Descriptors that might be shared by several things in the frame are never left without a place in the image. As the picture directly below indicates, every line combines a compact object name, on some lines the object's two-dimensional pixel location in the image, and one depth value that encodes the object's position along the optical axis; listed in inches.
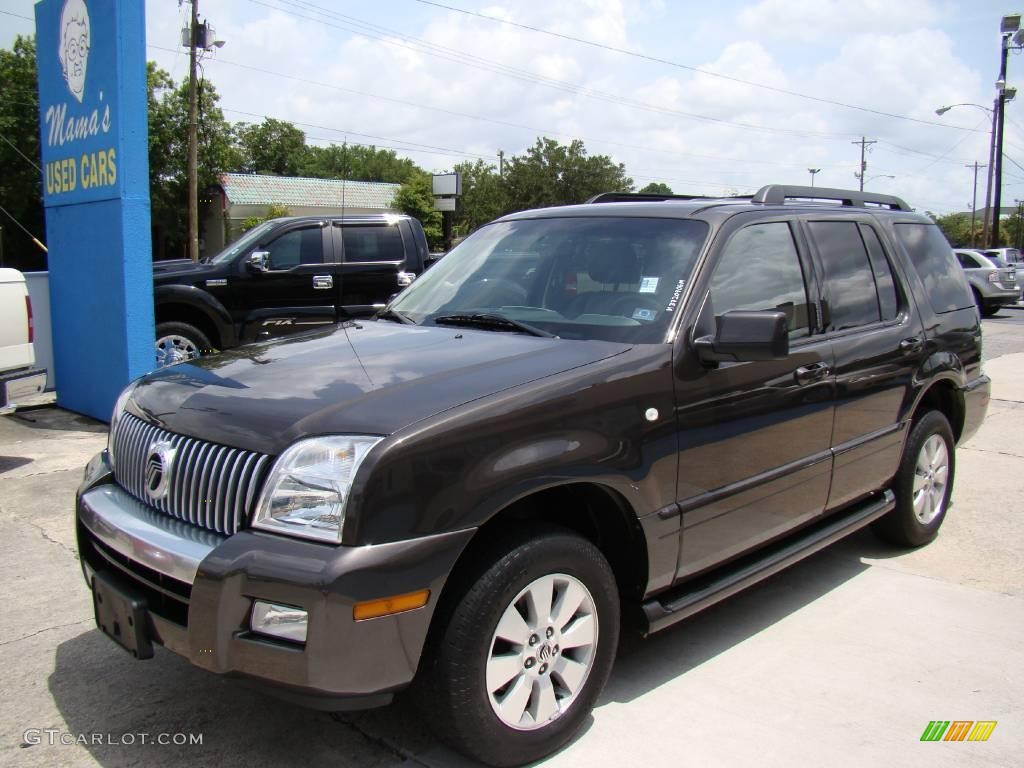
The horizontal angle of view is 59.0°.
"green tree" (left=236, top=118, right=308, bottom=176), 3026.6
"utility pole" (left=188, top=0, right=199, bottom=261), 1088.8
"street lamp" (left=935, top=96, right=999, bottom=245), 1300.4
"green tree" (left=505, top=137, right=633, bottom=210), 2158.0
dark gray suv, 95.9
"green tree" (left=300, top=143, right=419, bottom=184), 3326.3
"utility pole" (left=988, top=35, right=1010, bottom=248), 1262.3
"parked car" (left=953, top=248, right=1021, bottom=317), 873.5
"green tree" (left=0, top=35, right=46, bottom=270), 1460.4
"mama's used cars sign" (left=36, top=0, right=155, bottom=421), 295.0
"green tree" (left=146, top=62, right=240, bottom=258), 1566.2
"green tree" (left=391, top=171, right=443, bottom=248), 1962.4
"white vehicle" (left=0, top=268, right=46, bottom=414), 244.2
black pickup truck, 373.7
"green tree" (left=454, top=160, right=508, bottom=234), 2267.5
